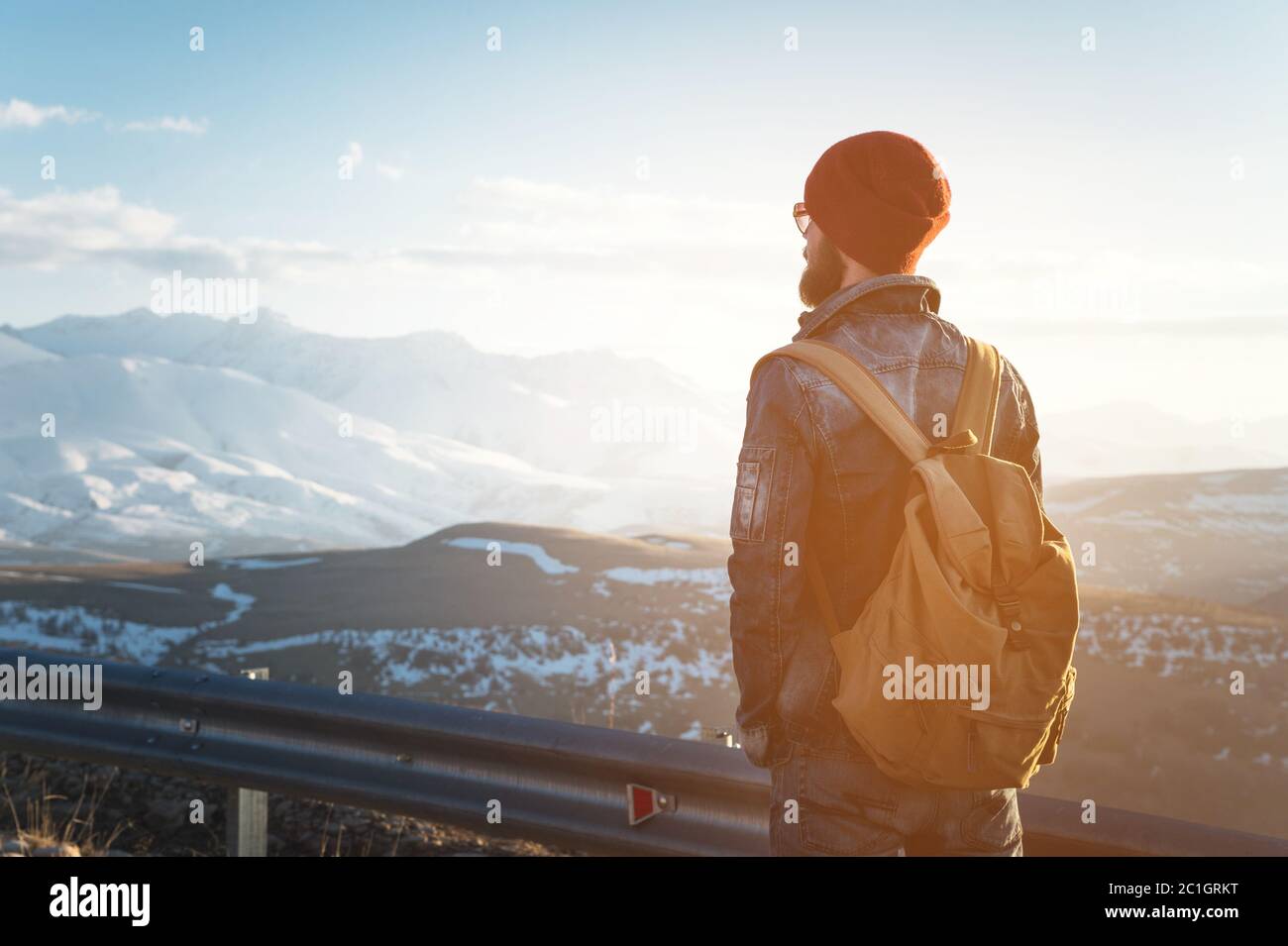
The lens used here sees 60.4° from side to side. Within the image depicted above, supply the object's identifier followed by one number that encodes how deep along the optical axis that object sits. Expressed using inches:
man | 98.7
